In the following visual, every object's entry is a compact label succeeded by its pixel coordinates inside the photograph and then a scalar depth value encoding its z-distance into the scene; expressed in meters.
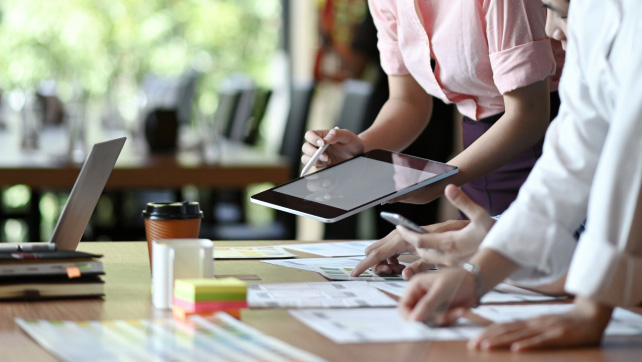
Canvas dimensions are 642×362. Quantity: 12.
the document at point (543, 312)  1.83
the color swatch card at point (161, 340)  1.68
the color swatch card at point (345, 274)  2.15
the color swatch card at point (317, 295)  1.94
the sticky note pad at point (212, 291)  1.85
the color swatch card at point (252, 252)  2.38
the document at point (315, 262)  2.27
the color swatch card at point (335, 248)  2.43
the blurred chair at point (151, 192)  5.13
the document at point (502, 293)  1.99
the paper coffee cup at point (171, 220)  2.12
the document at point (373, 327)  1.76
